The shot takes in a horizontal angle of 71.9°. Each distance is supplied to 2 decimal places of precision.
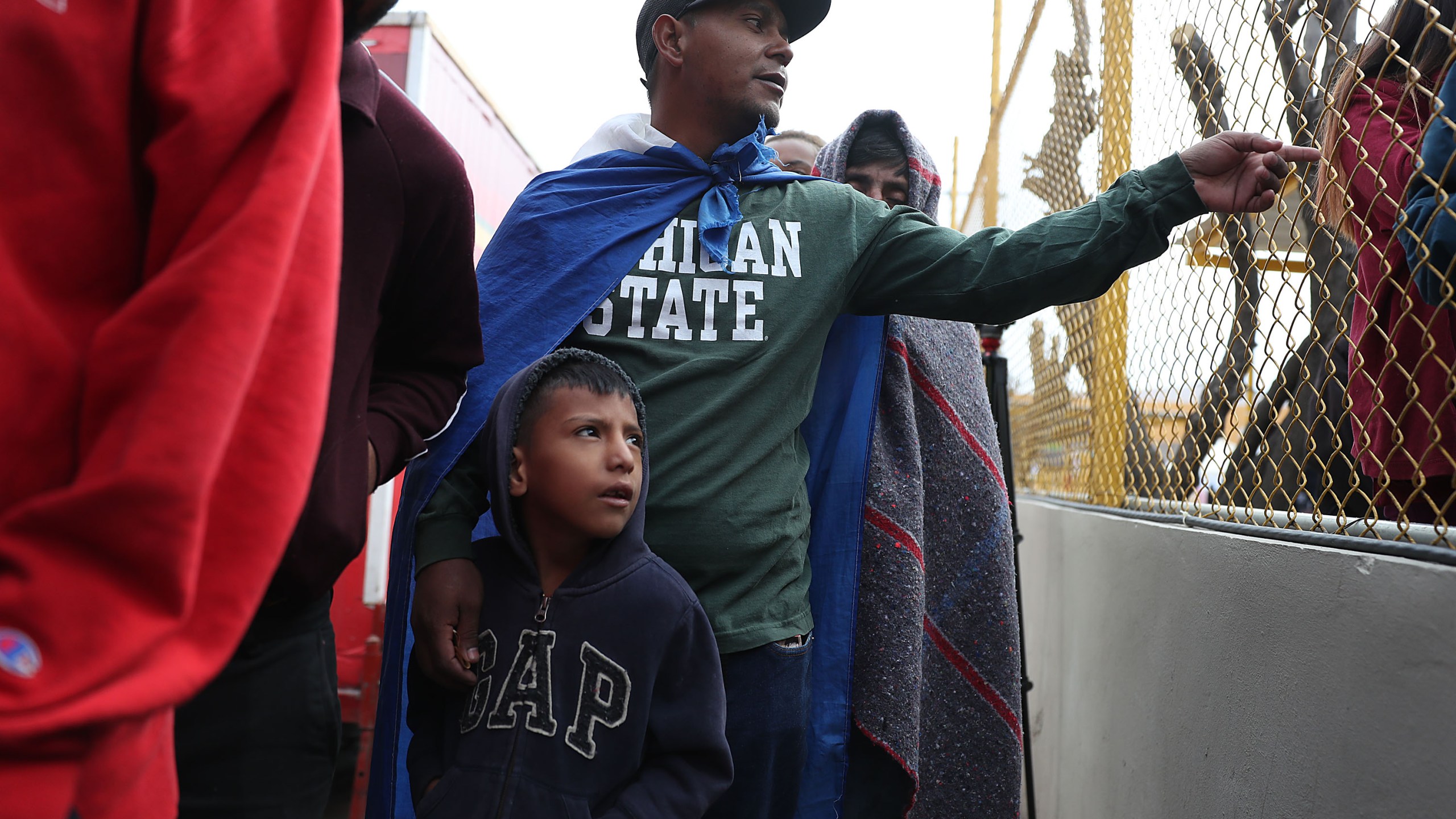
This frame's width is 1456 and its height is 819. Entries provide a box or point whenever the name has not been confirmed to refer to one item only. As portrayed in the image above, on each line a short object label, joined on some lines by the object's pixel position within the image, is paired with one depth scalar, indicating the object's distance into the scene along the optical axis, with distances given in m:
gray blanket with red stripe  2.23
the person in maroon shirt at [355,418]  1.21
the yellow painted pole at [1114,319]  3.07
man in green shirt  1.78
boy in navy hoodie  1.48
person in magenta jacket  1.51
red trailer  4.24
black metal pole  2.96
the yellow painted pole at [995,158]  6.78
